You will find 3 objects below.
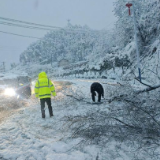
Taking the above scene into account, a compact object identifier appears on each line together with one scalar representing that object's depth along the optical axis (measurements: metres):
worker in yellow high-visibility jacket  5.43
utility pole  13.48
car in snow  7.96
